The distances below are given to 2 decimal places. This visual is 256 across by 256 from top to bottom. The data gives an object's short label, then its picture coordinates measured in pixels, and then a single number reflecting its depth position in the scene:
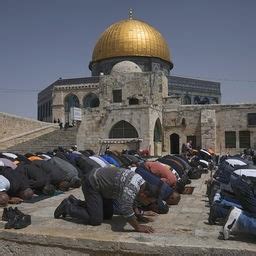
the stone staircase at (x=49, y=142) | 21.98
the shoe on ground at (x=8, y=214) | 4.49
